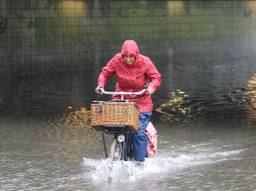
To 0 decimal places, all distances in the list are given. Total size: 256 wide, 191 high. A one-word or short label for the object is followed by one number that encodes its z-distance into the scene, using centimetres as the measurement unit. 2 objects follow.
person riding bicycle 1456
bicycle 1352
